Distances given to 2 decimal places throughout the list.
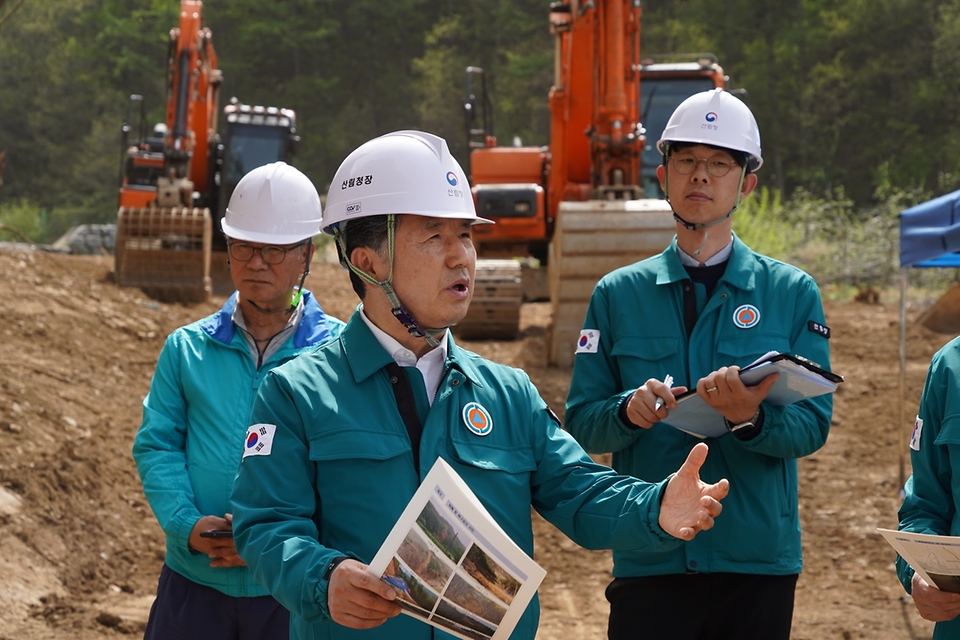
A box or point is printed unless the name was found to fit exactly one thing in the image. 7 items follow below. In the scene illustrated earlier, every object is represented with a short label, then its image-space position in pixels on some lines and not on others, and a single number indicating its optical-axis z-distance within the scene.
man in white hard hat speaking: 2.18
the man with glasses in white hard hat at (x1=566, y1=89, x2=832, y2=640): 3.10
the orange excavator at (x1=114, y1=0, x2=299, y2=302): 14.85
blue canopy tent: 6.75
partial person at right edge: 2.70
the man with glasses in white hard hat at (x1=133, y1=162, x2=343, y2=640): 3.09
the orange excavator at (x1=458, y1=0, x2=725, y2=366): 9.59
